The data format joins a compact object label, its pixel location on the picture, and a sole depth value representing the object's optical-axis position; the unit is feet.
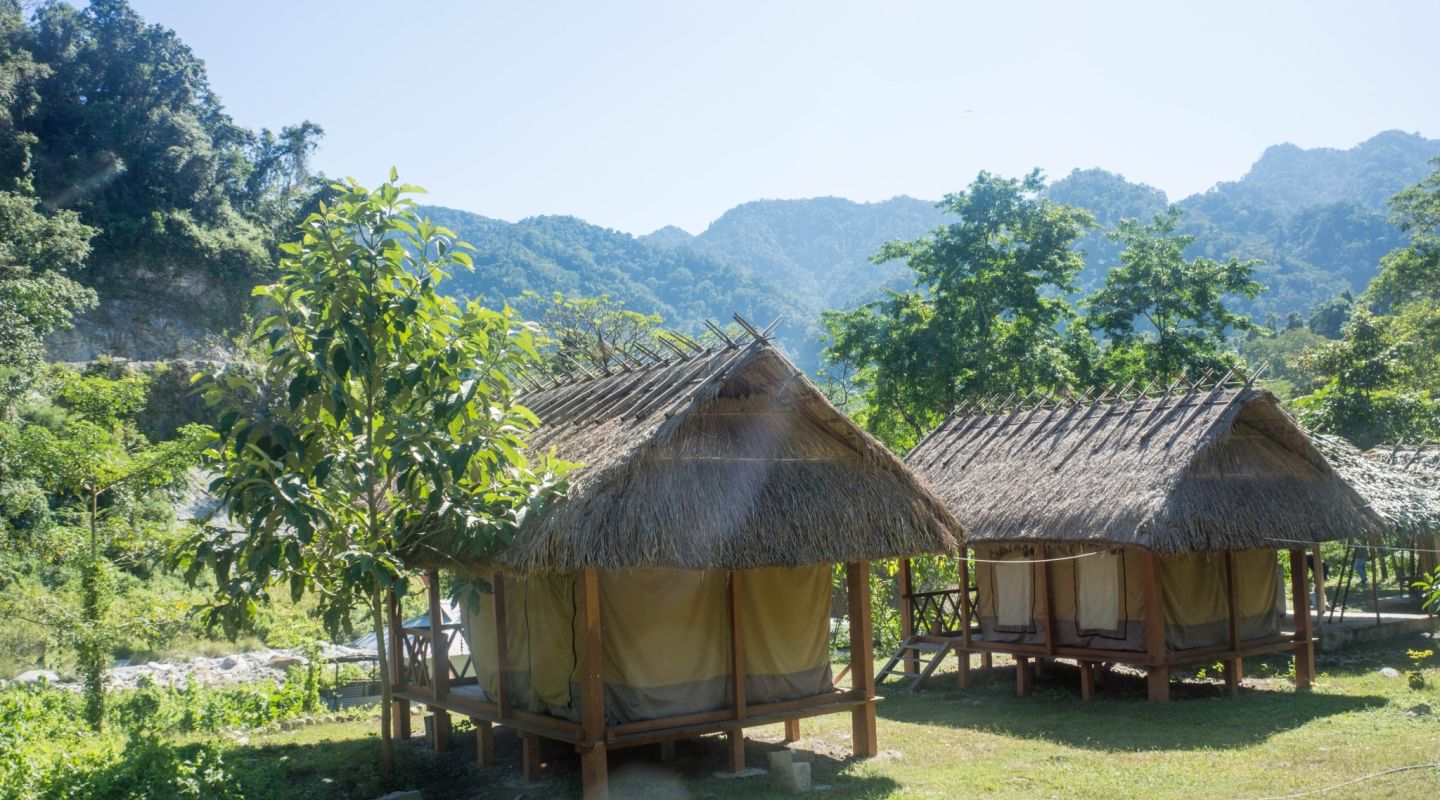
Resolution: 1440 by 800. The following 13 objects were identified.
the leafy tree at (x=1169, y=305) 76.84
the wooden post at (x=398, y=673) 37.01
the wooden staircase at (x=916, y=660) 47.09
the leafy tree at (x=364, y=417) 25.90
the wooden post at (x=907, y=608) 50.73
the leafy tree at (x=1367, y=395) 76.48
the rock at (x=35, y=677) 55.31
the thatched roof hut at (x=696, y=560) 26.86
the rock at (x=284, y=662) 62.18
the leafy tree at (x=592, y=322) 112.37
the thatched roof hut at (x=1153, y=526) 38.63
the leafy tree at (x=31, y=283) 77.00
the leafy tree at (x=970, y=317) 73.51
